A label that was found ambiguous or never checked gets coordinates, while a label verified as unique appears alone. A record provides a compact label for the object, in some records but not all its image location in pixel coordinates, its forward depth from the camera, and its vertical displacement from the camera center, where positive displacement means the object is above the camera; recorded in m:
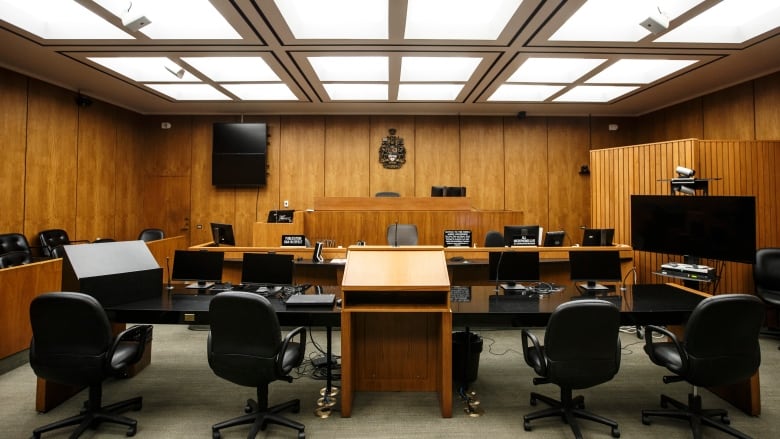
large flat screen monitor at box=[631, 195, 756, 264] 3.72 +0.04
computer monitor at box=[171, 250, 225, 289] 3.81 -0.38
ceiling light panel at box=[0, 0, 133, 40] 4.16 +2.27
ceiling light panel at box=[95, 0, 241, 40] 4.03 +2.21
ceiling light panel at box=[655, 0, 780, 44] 4.12 +2.29
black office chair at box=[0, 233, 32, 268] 4.73 -0.32
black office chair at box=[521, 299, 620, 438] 2.46 -0.75
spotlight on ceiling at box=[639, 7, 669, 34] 3.73 +1.99
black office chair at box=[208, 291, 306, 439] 2.44 -0.74
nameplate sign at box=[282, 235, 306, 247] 5.28 -0.18
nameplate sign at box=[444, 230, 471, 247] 5.35 -0.13
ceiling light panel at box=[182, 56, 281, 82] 5.37 +2.29
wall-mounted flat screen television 8.39 +1.56
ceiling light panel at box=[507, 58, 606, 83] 5.32 +2.30
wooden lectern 2.85 -0.77
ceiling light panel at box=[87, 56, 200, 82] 5.41 +2.32
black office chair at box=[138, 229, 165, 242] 7.24 -0.15
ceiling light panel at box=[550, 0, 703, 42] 4.02 +2.23
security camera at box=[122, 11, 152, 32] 3.71 +1.96
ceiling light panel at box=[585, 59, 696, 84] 5.41 +2.33
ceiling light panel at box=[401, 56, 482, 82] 5.38 +2.30
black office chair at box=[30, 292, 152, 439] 2.44 -0.74
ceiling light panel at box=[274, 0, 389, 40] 4.06 +2.24
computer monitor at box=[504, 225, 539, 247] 5.19 -0.08
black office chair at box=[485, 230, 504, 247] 5.76 -0.15
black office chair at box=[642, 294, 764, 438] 2.44 -0.72
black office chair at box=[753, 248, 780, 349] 4.64 -0.52
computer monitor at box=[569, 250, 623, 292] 3.71 -0.36
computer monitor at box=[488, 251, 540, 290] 3.73 -0.37
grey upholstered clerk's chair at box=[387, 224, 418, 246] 5.74 -0.09
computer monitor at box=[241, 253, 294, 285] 3.68 -0.39
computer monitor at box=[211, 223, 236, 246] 5.35 -0.10
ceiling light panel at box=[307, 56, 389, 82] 5.42 +2.29
